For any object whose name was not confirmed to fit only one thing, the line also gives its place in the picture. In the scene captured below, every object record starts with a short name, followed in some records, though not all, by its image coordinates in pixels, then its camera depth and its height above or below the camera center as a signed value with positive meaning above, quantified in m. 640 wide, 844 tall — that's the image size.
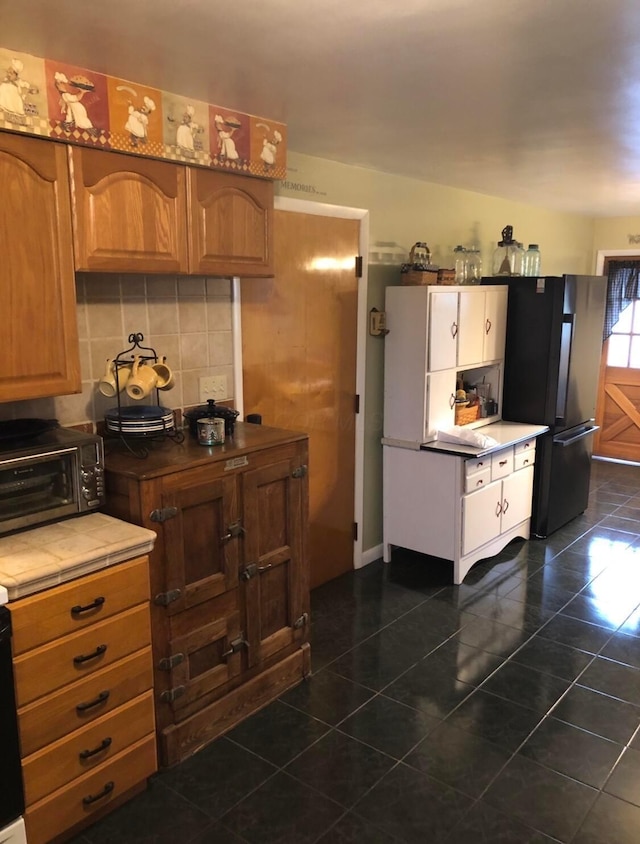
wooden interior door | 3.22 -0.25
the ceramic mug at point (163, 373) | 2.50 -0.24
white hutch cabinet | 3.72 -0.78
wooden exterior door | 6.46 -0.81
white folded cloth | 3.71 -0.72
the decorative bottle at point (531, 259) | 4.73 +0.33
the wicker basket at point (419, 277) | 3.73 +0.17
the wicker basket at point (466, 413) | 4.14 -0.66
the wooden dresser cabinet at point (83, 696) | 1.80 -1.10
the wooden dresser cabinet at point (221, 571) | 2.20 -0.94
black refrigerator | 4.31 -0.42
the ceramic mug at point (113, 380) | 2.42 -0.26
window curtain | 6.42 +0.18
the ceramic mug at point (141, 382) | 2.40 -0.26
